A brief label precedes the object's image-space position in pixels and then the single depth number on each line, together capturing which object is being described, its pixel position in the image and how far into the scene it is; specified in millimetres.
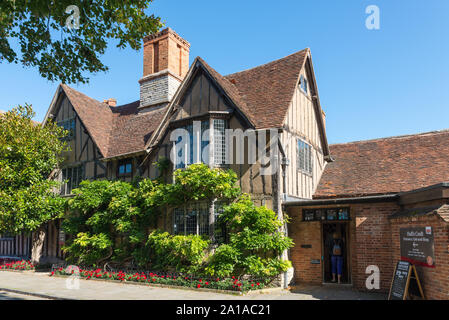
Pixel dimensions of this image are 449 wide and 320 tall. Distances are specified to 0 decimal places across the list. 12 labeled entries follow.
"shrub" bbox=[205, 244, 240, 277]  11617
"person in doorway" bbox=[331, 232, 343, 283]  12852
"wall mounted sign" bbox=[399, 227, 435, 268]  8469
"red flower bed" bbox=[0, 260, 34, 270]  16894
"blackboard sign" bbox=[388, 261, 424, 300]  8719
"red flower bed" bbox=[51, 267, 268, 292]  11219
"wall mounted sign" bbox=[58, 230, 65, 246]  18338
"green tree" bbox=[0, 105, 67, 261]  15508
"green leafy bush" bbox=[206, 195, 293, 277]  11562
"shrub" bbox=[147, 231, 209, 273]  12273
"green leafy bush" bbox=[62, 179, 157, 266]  14570
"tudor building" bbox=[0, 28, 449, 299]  11508
